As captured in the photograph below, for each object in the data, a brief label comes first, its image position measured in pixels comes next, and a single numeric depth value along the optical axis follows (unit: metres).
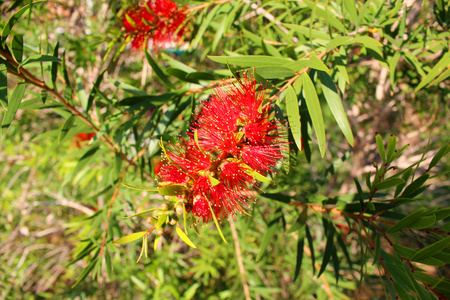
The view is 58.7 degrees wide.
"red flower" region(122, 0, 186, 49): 0.38
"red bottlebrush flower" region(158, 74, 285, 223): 0.26
